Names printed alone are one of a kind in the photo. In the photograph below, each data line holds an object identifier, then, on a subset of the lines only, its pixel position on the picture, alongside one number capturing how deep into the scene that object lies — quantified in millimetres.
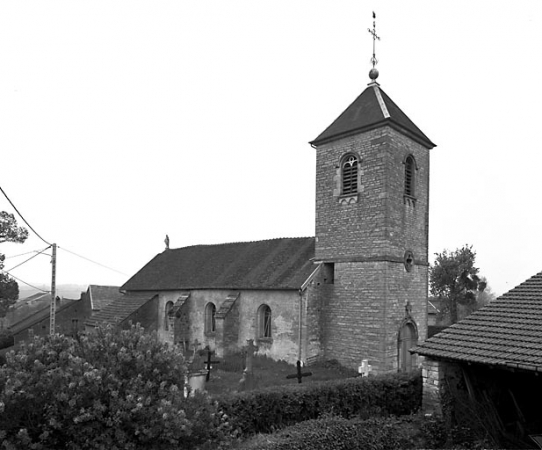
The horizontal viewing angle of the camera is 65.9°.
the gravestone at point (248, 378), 14109
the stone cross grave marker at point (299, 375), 14061
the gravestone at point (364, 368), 14570
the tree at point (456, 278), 38956
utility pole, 17422
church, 17391
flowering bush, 5812
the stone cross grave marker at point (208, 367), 15977
